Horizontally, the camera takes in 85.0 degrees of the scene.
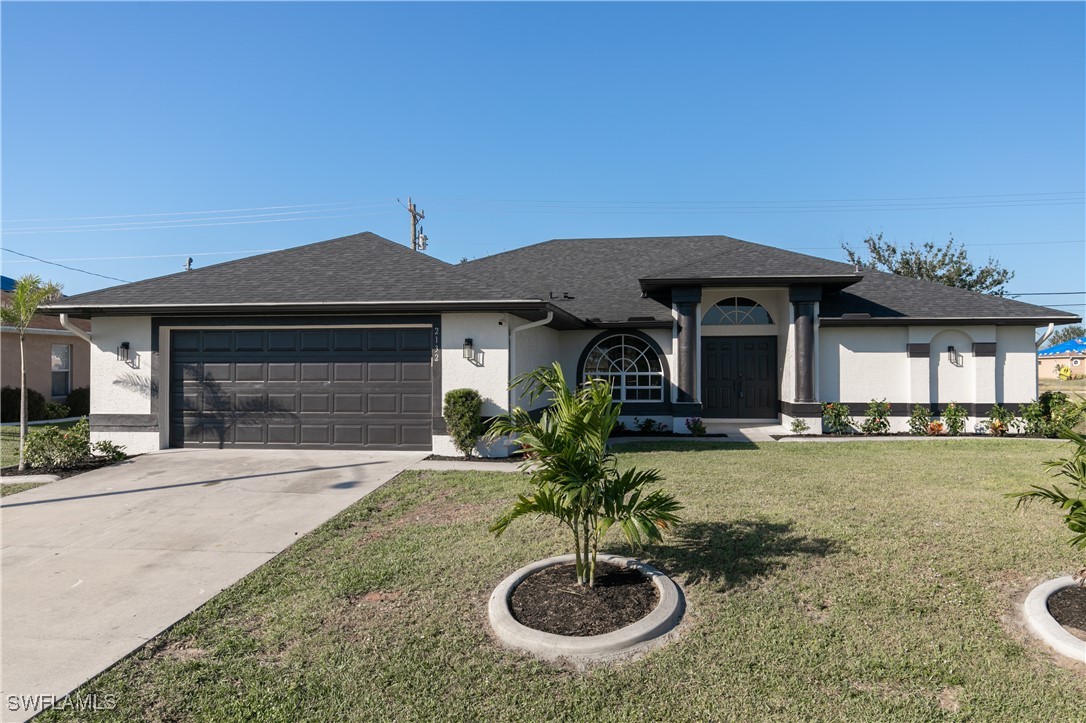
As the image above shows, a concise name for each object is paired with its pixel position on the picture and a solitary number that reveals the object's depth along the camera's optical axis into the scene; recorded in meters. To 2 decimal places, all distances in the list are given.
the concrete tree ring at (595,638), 3.60
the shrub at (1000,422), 13.55
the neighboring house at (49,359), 17.31
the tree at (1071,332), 66.05
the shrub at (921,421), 13.78
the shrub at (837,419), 13.77
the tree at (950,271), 32.50
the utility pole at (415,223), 29.91
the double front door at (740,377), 15.41
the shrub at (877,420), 13.81
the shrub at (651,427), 14.26
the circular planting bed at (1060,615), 3.55
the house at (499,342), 10.71
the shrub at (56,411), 17.50
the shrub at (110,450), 10.20
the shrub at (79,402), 18.70
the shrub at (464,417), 10.32
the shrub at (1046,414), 13.05
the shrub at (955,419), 13.66
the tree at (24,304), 9.19
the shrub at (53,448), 9.38
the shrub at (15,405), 16.83
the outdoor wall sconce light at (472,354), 10.59
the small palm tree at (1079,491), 3.72
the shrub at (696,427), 13.43
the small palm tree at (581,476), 4.15
